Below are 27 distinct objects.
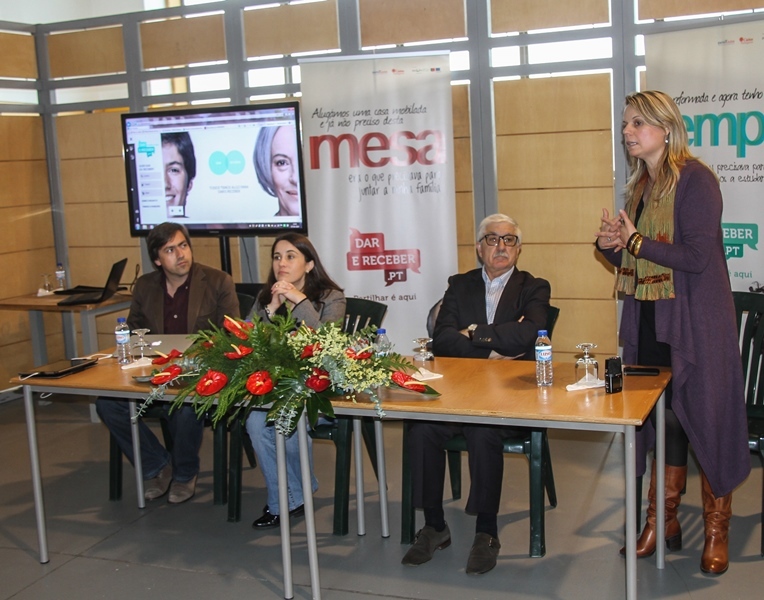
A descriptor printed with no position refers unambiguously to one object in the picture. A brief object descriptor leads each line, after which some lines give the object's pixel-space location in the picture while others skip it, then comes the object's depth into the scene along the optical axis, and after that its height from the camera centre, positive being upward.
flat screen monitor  5.62 +0.22
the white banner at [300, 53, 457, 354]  5.32 +0.10
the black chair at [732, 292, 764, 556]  3.62 -0.71
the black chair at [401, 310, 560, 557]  3.50 -1.05
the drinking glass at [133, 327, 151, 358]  3.88 -0.60
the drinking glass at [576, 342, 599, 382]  3.13 -0.63
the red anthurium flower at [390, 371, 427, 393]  3.12 -0.65
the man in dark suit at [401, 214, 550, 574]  3.45 -0.66
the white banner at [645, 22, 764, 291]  4.63 +0.36
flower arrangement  3.03 -0.58
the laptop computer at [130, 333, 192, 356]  3.97 -0.61
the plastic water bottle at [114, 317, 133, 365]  3.88 -0.58
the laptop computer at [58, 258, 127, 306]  5.68 -0.53
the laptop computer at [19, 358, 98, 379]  3.70 -0.65
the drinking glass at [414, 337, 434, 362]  3.53 -0.61
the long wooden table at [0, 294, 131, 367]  5.68 -0.66
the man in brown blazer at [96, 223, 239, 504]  4.32 -0.54
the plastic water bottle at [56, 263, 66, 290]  6.45 -0.46
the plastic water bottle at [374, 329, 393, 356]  3.21 -0.53
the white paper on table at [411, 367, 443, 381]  3.37 -0.68
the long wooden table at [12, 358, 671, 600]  2.78 -0.69
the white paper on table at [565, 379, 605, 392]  3.08 -0.68
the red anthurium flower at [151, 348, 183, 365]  3.60 -0.60
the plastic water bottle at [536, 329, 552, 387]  3.14 -0.60
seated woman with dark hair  3.81 -0.46
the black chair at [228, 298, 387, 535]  3.83 -1.07
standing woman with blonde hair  3.17 -0.40
